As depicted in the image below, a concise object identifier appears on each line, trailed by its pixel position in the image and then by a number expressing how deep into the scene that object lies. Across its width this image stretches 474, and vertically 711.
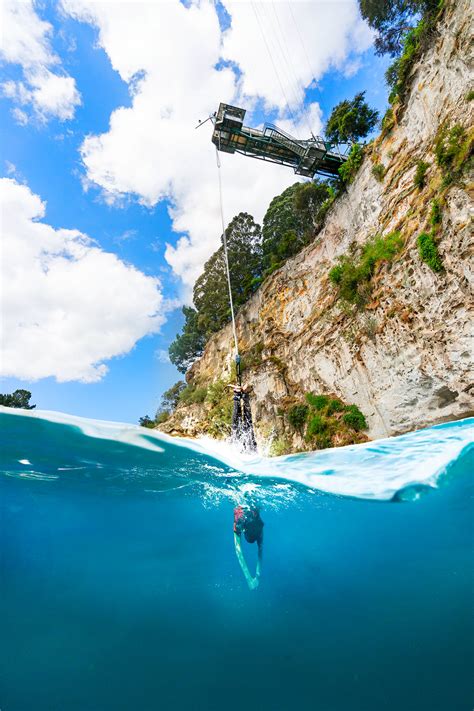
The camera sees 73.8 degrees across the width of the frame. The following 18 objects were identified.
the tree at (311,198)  21.14
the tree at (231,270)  25.80
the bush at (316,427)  14.16
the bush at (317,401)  14.84
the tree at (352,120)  17.80
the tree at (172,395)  29.77
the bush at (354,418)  13.05
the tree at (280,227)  22.23
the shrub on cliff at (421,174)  11.96
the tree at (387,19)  16.34
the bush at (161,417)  26.48
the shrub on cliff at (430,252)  10.57
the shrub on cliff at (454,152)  9.89
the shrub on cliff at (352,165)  16.33
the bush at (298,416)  15.56
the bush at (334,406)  14.13
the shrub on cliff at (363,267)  12.66
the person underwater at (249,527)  11.12
